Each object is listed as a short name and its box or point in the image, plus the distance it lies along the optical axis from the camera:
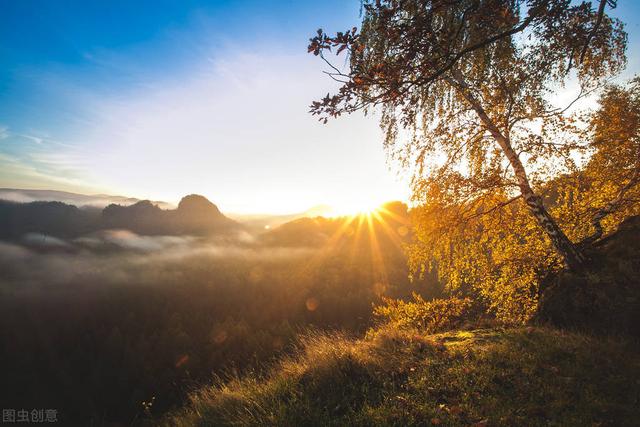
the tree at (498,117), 5.04
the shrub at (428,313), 8.62
